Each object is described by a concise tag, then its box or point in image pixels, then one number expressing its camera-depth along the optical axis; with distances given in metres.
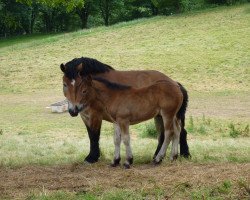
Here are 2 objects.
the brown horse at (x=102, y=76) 8.42
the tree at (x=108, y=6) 63.81
